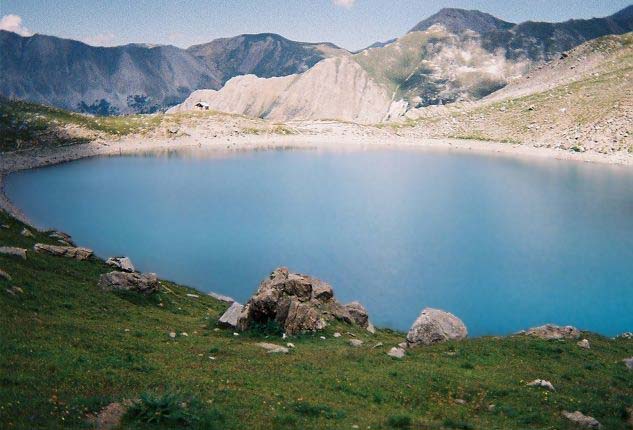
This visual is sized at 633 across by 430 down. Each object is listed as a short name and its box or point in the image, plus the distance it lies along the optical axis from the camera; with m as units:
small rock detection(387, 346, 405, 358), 28.94
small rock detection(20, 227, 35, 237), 47.94
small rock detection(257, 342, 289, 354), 28.73
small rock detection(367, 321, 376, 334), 38.98
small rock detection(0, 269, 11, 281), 30.80
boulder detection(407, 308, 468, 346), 32.41
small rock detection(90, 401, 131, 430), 14.92
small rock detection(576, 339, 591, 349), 31.66
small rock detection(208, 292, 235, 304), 50.97
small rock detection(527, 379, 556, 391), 23.17
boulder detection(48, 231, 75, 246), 53.94
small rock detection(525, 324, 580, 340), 33.69
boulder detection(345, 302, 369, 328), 40.09
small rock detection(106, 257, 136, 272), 44.88
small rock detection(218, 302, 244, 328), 34.74
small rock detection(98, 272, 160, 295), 38.66
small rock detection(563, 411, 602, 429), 19.17
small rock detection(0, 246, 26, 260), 37.33
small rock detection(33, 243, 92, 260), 43.20
